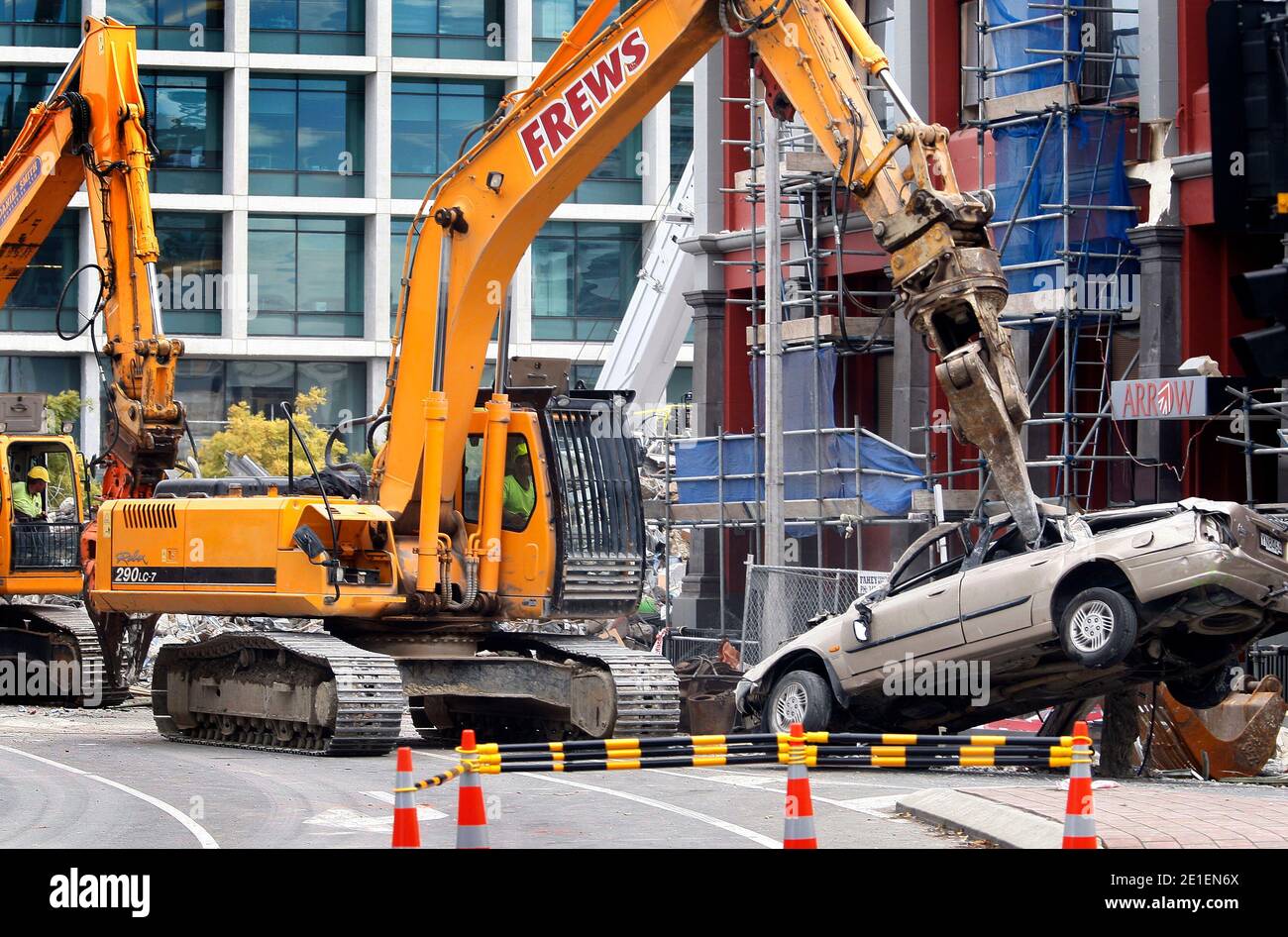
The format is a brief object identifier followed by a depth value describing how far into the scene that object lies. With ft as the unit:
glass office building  190.29
